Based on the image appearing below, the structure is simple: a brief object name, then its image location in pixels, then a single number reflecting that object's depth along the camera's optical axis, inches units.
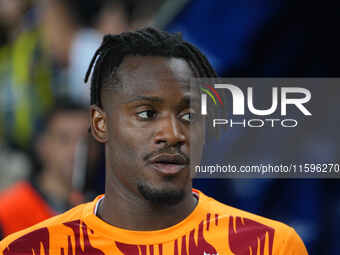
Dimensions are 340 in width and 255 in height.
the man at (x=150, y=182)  232.8
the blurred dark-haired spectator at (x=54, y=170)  472.1
